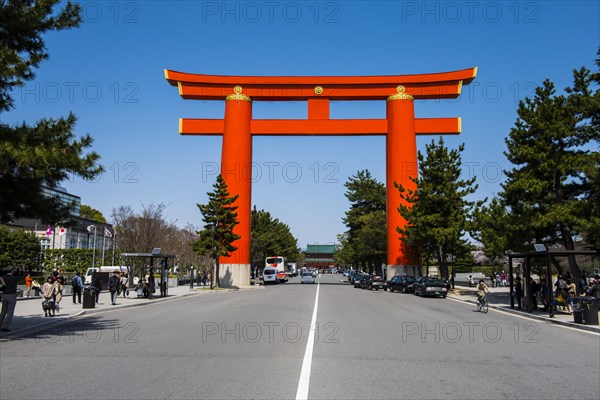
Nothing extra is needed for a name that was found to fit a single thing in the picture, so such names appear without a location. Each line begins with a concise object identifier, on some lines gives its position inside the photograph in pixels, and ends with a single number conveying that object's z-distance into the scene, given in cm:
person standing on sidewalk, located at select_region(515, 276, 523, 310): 2552
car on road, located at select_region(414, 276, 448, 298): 3681
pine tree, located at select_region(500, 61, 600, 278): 2788
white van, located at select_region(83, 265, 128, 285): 4483
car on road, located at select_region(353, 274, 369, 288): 5388
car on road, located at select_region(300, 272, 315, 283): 6762
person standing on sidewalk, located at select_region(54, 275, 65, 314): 2010
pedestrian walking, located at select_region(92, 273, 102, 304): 2644
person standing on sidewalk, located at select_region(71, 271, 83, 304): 2718
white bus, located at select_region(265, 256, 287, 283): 7462
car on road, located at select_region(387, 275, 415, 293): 4281
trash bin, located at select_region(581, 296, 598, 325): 1752
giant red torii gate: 5003
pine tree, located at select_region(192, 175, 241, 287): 4897
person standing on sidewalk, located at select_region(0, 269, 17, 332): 1466
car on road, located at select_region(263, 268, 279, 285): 6612
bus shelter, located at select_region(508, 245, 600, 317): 2125
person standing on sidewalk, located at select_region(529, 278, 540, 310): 2387
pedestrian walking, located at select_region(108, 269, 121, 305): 2620
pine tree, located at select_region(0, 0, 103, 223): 1311
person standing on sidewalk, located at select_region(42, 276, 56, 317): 1919
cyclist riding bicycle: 2375
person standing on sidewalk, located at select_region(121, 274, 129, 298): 3228
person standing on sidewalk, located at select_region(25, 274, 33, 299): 3073
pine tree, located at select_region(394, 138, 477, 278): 4338
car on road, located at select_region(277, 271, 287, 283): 7213
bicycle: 2386
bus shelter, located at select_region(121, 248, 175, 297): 3085
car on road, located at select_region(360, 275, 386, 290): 4986
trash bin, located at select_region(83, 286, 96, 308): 2341
